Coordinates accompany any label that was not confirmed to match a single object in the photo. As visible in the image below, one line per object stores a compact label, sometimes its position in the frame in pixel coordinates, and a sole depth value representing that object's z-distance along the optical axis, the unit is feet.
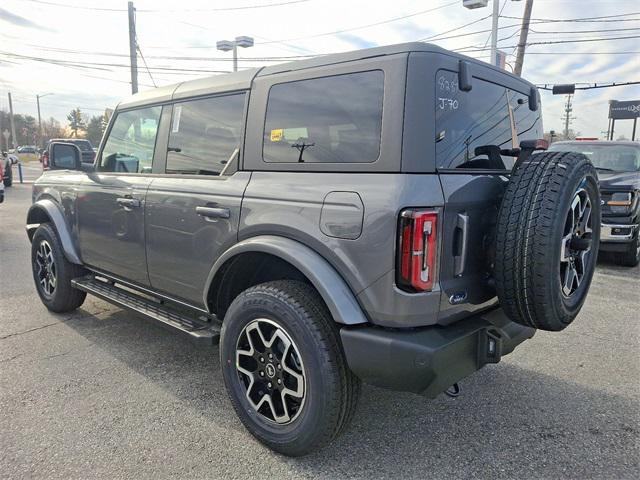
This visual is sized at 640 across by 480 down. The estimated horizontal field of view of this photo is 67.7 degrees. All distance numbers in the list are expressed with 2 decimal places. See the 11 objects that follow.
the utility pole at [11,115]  167.98
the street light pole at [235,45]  67.31
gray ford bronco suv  7.14
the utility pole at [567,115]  205.03
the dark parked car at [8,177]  57.82
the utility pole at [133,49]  64.49
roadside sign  118.73
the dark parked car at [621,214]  22.76
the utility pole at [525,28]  56.80
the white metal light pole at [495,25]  46.90
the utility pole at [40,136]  232.73
